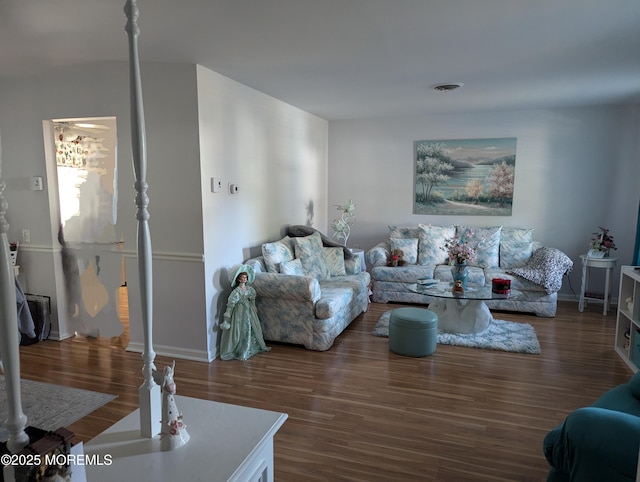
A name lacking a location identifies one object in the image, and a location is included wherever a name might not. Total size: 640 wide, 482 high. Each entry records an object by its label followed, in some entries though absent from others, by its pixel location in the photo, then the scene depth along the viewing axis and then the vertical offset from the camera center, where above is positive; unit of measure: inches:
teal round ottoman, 149.3 -47.5
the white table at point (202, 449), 47.9 -29.8
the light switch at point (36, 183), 165.8 +3.4
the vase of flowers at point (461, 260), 170.1 -25.9
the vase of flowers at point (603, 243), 204.4 -22.8
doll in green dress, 150.7 -44.6
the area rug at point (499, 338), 158.5 -54.1
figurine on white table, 51.7 -26.6
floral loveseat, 155.5 -37.9
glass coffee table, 169.2 -45.9
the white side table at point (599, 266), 199.3 -36.3
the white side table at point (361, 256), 212.4 -30.2
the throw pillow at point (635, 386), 86.9 -38.0
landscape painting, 231.8 +9.0
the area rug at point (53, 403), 112.1 -56.9
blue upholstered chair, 61.4 -36.5
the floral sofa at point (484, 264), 196.4 -33.6
